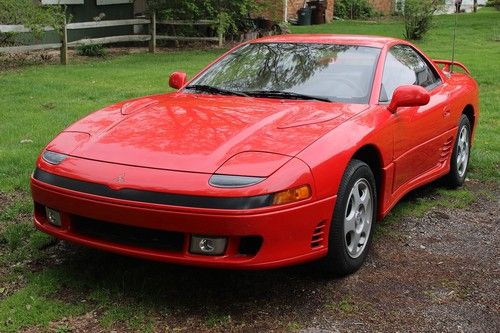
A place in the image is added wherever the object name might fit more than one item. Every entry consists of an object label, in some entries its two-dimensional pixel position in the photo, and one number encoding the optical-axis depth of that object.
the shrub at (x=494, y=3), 32.79
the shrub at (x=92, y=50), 15.85
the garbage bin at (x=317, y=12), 26.56
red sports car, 3.31
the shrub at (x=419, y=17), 19.00
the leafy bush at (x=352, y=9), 30.09
